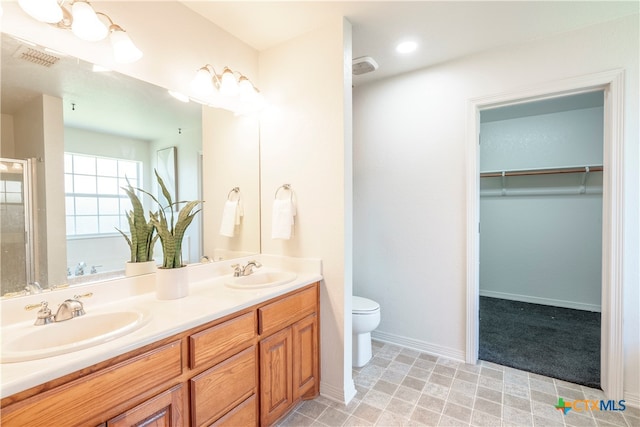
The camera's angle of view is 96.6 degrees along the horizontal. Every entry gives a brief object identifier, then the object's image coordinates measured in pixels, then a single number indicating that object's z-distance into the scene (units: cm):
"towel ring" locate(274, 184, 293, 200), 199
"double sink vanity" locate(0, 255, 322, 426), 81
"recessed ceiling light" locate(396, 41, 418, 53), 203
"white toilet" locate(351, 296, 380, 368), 213
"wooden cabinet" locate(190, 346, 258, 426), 115
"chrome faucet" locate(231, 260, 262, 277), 180
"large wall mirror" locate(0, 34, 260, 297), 114
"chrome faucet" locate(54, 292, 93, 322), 108
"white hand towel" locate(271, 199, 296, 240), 191
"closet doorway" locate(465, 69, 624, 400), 173
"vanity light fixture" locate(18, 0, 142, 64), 112
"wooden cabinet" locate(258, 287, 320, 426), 147
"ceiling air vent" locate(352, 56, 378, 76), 219
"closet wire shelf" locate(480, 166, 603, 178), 313
